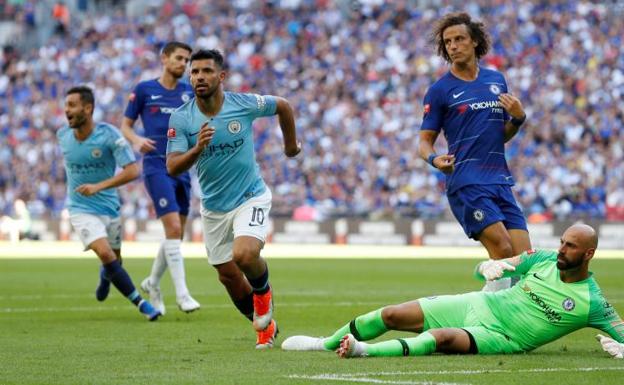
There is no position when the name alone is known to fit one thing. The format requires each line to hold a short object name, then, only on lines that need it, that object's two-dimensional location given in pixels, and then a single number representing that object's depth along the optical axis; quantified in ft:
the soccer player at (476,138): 65.26
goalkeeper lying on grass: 55.77
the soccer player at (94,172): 86.38
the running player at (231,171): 65.51
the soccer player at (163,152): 88.79
